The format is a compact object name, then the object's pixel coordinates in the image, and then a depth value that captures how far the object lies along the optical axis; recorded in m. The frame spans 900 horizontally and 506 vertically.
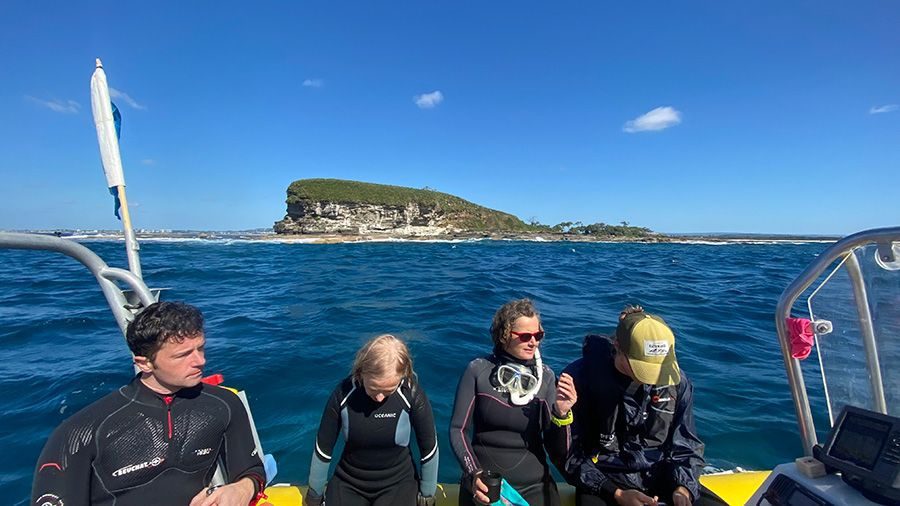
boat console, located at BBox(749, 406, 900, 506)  1.74
